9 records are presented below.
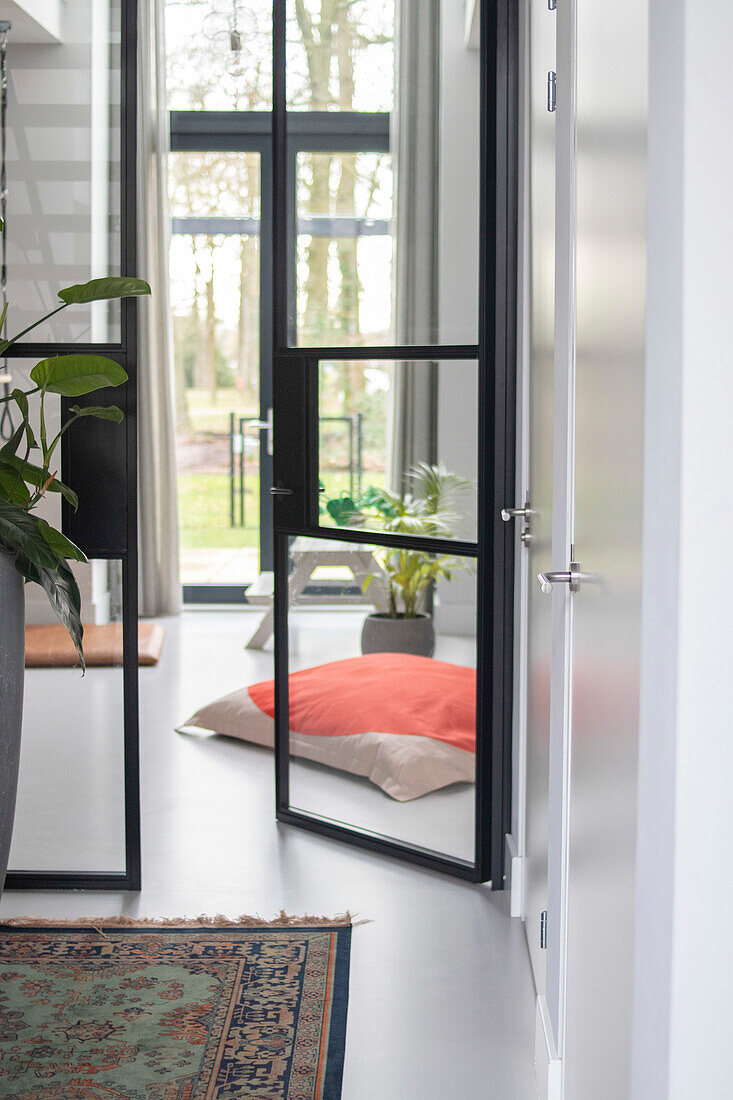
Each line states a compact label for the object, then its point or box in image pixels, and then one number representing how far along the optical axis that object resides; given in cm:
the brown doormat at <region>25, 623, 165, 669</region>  295
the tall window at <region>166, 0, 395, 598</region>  640
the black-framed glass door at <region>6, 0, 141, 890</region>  282
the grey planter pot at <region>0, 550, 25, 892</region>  253
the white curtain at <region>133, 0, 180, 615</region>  631
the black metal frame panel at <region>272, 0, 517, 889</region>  280
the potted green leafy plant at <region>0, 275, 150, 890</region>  252
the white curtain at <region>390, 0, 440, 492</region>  301
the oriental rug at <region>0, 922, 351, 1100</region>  204
